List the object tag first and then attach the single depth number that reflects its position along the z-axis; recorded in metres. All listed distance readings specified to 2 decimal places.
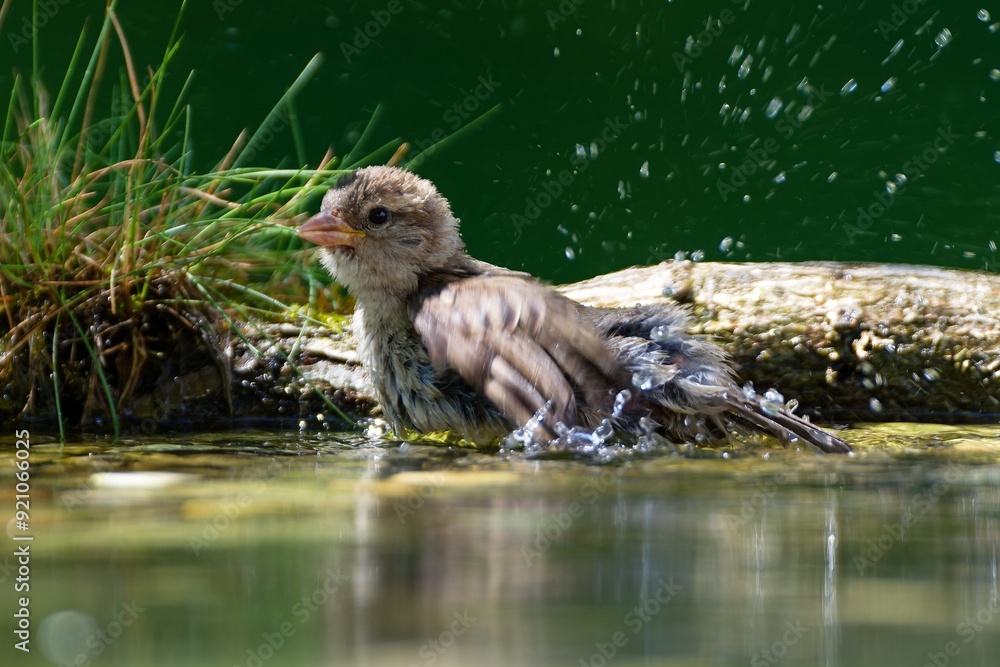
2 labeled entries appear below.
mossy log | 8.96
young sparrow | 7.12
